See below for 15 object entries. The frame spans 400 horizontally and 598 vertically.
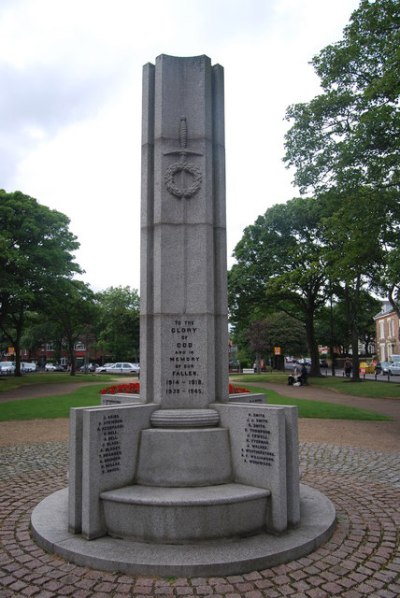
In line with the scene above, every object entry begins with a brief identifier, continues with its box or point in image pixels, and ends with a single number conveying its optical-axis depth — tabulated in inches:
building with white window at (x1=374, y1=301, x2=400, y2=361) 2908.5
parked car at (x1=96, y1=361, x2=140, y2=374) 2253.9
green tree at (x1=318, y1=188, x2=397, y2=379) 673.0
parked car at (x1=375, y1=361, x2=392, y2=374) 1976.1
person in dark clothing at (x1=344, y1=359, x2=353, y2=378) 1784.0
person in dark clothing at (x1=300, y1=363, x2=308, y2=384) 1327.5
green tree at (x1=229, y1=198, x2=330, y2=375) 1446.9
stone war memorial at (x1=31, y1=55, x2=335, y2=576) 193.5
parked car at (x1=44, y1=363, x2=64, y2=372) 2994.6
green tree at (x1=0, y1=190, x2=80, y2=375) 1147.1
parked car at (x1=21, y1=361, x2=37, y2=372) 2738.9
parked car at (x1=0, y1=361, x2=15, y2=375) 2157.4
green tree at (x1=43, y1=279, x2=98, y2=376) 1289.4
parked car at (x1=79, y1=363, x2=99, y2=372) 2797.2
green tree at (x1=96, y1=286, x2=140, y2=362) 2401.6
